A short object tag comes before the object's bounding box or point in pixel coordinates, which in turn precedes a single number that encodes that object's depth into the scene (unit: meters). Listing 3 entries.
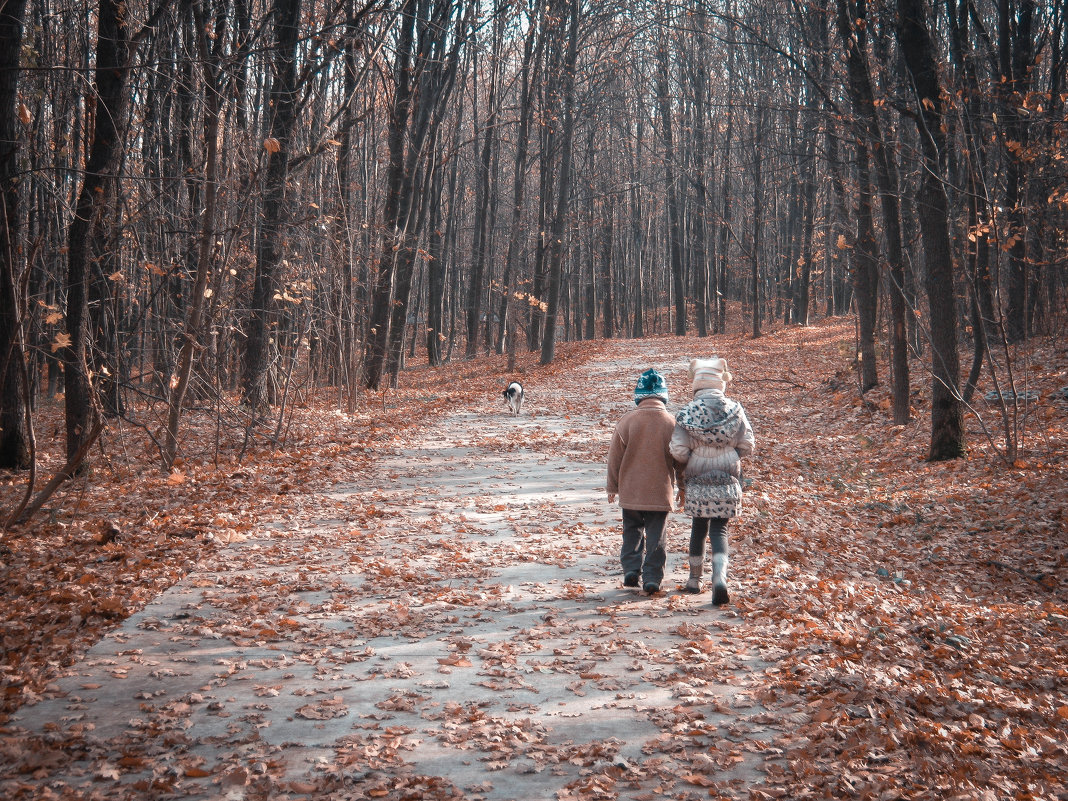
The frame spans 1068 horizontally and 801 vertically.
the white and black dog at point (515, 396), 18.05
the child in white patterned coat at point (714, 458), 6.41
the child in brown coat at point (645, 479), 6.70
